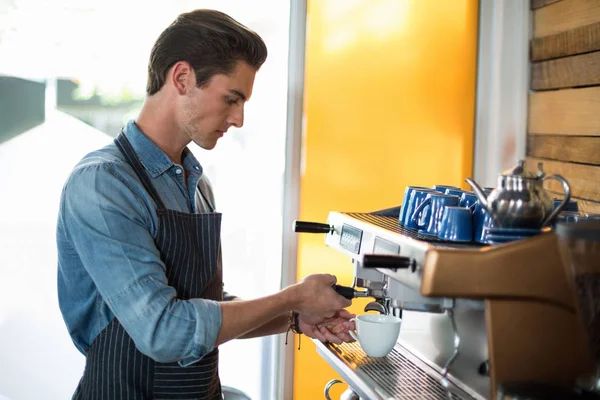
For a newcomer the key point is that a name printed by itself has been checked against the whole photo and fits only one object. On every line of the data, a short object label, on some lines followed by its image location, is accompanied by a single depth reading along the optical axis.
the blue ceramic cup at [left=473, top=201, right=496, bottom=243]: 1.45
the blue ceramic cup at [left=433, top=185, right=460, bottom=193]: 1.87
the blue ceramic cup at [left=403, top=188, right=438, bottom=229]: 1.64
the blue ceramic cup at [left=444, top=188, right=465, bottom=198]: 1.73
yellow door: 2.90
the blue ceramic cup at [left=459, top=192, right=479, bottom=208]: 1.60
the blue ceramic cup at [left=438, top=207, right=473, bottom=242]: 1.47
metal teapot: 1.31
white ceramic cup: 1.65
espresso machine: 1.14
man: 1.48
